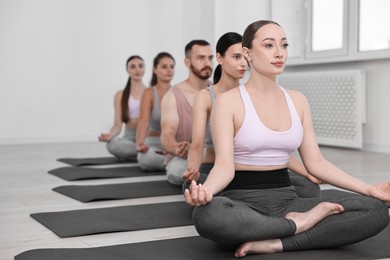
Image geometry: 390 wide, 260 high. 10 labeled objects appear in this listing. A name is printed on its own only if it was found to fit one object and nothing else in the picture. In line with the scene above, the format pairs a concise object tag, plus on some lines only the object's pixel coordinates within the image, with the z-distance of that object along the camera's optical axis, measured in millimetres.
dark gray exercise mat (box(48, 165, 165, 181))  4469
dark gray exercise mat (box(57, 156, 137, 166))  5355
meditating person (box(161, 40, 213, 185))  3754
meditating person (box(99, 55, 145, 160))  5434
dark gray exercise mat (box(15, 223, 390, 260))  2182
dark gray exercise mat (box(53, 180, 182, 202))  3606
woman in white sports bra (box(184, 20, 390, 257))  2135
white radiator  6120
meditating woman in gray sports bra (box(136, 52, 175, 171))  4707
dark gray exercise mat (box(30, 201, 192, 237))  2731
